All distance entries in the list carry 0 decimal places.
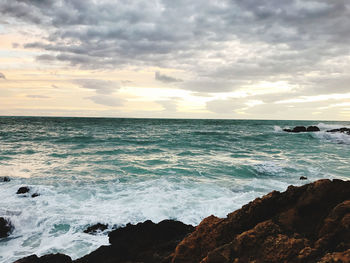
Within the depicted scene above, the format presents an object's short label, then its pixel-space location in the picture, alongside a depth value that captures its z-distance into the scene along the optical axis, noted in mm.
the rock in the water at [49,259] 5000
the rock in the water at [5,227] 6984
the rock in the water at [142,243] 5059
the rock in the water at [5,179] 12443
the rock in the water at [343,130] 42366
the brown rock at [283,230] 2857
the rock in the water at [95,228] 7145
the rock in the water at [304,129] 51206
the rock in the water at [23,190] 10320
